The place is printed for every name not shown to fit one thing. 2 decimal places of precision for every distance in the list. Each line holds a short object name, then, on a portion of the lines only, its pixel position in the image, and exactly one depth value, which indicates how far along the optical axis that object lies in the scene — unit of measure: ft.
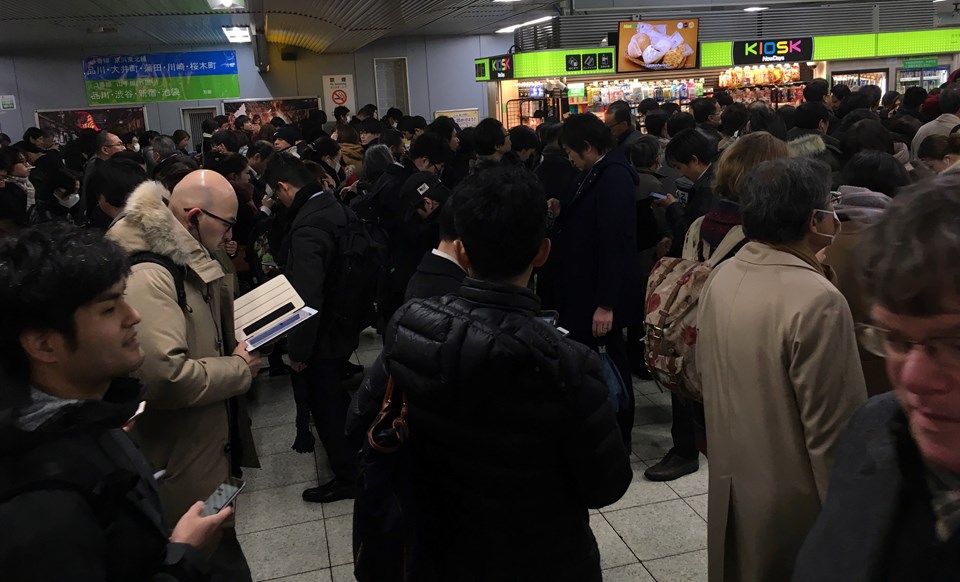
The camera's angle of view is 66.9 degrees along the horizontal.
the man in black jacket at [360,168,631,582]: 5.12
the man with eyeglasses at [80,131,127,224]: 21.34
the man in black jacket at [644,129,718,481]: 12.51
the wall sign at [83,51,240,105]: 51.06
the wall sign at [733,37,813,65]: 38.27
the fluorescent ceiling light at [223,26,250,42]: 41.83
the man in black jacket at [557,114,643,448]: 11.96
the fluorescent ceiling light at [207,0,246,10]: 31.42
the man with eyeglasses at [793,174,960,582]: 2.88
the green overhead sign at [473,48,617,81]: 36.60
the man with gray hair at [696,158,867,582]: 6.21
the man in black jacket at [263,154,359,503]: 11.89
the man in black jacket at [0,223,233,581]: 3.85
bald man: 7.22
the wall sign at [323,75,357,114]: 51.85
